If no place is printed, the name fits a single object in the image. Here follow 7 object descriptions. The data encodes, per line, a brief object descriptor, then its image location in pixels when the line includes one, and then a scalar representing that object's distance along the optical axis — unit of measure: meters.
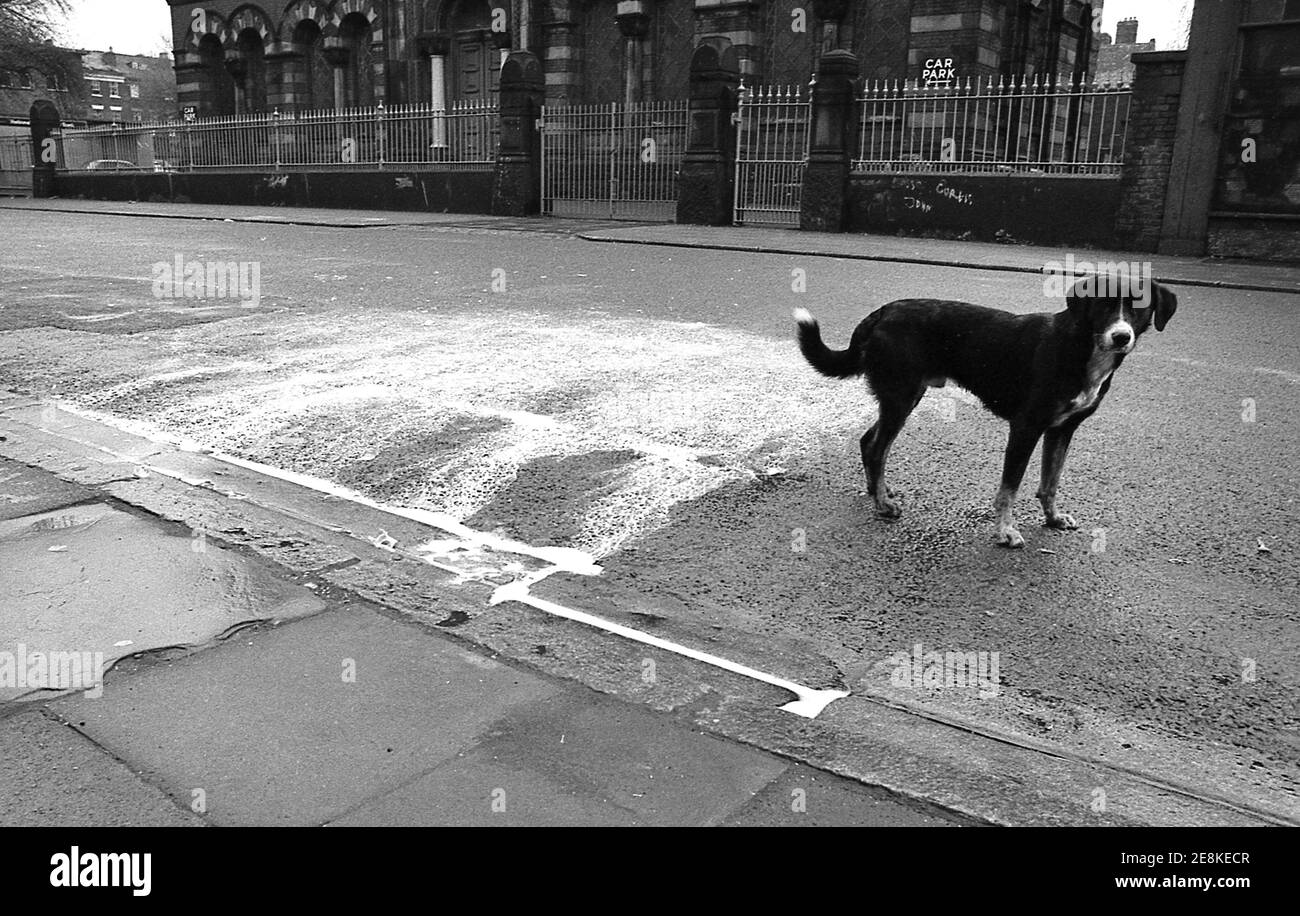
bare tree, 43.81
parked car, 33.50
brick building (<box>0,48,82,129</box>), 46.22
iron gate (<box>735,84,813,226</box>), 20.08
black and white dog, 3.52
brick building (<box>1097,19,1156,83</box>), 58.41
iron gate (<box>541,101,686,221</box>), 23.02
